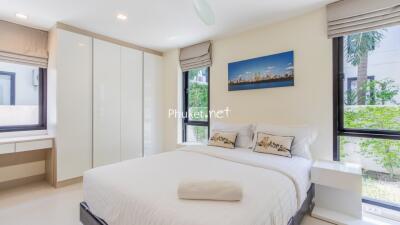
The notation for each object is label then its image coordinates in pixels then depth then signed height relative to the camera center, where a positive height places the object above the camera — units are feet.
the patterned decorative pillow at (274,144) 7.86 -1.24
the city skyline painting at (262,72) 9.23 +2.03
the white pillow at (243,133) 9.61 -0.93
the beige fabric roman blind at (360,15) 6.77 +3.48
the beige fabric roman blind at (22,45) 9.57 +3.43
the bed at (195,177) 3.84 -1.81
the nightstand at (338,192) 6.46 -2.74
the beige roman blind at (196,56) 12.18 +3.61
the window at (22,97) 10.10 +0.87
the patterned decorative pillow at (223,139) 9.44 -1.21
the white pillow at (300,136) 7.96 -0.89
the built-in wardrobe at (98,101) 10.05 +0.70
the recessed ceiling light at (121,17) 9.12 +4.42
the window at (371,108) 7.12 +0.19
